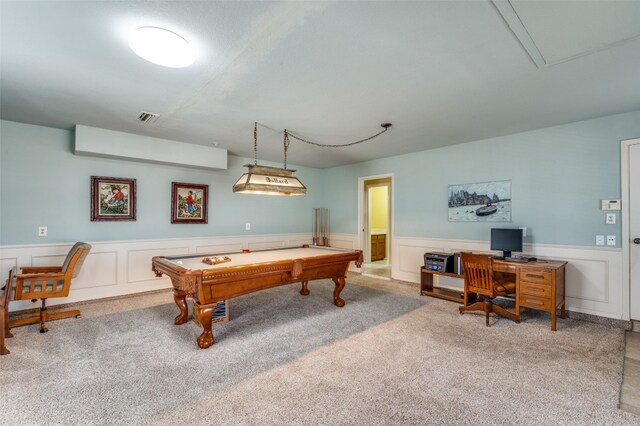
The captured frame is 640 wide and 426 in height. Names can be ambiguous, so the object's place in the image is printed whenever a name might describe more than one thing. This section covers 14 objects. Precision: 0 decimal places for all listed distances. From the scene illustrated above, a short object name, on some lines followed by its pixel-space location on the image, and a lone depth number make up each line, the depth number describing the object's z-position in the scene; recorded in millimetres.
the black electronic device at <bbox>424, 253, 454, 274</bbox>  4402
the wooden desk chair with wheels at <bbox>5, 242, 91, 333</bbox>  3129
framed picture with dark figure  4961
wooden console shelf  4383
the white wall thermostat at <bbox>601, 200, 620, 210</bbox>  3379
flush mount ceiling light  1876
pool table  2689
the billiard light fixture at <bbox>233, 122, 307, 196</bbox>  3492
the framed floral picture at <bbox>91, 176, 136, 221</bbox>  4254
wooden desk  3203
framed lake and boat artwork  4254
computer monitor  3793
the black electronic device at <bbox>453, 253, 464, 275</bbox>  4242
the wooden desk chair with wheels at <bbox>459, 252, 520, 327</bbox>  3447
